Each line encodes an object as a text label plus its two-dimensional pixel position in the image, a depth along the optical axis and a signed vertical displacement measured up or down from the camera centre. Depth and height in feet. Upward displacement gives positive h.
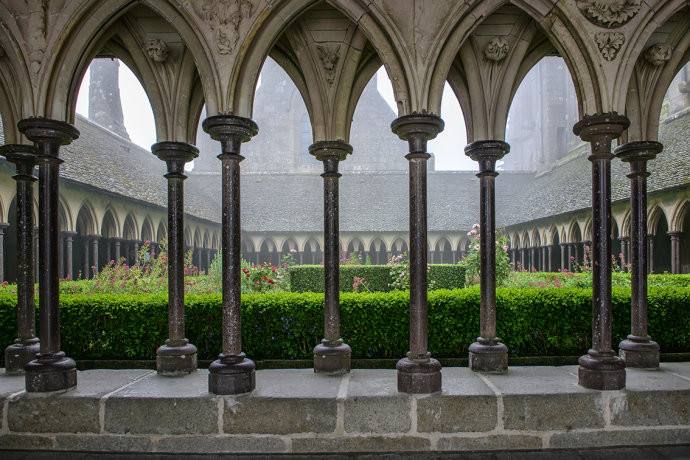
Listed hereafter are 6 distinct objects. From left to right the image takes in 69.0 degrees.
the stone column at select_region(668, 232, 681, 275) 47.93 -1.49
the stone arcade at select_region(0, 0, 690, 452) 12.80 +1.64
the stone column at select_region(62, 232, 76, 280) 47.90 -1.00
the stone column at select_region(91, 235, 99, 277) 53.13 -1.18
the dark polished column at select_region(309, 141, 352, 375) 16.26 -0.14
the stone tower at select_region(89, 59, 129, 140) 88.56 +24.90
